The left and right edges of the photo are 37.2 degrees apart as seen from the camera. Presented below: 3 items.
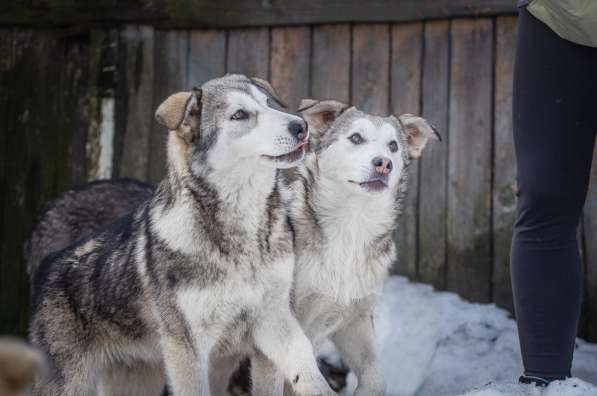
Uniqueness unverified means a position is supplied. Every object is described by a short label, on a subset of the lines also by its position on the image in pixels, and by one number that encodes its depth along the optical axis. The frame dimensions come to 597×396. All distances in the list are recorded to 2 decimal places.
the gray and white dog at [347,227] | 4.12
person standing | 3.33
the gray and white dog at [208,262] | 3.59
